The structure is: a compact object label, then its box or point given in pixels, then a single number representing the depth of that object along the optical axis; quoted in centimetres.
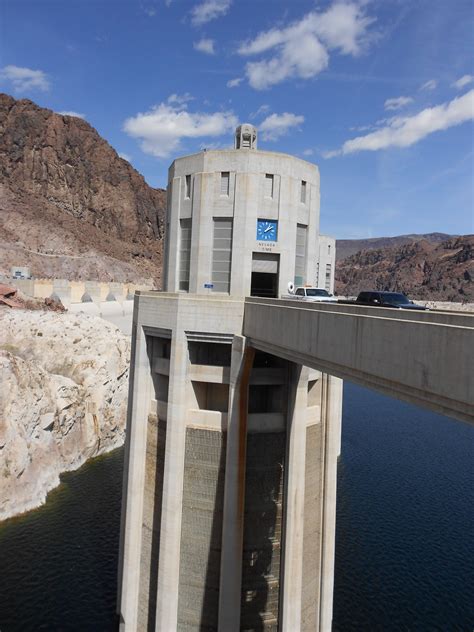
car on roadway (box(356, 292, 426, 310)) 1994
